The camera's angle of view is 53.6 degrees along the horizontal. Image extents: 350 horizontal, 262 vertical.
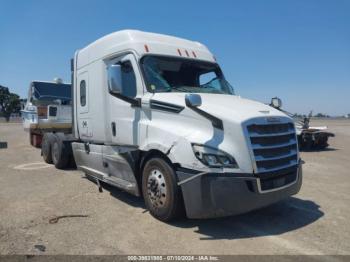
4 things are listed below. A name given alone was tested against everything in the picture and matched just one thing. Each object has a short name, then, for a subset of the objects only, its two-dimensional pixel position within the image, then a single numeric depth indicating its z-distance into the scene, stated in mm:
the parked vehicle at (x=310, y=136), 15539
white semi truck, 4605
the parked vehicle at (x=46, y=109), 13297
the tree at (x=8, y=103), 81012
